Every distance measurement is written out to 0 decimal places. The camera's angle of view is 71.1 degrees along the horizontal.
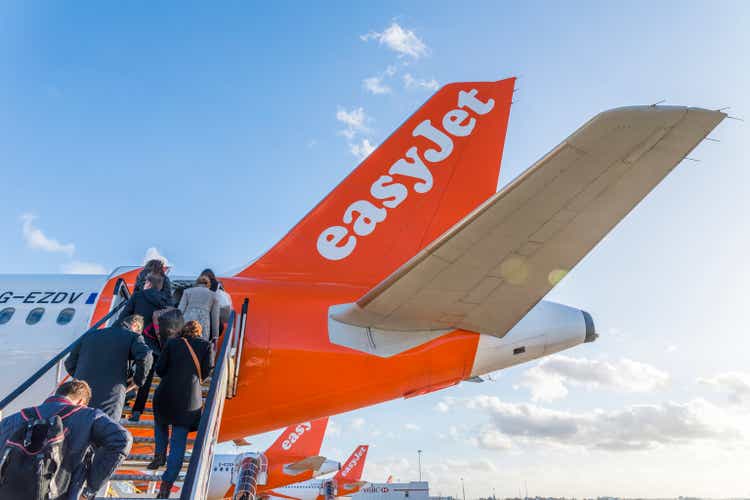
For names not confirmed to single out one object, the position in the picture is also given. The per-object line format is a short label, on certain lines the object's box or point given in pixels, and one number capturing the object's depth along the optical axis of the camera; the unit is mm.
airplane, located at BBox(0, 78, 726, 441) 4137
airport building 52750
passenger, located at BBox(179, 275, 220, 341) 5516
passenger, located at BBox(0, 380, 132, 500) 2707
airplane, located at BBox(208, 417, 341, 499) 23766
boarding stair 3429
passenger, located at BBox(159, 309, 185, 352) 5168
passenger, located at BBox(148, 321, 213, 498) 4285
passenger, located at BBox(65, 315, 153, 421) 4074
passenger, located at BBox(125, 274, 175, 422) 5469
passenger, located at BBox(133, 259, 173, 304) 5891
